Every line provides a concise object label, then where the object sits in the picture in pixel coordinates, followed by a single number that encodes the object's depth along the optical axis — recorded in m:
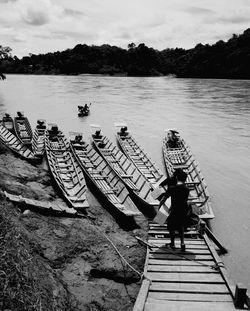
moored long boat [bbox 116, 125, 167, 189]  14.68
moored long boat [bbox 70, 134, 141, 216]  11.74
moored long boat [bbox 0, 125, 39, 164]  16.95
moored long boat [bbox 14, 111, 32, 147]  20.65
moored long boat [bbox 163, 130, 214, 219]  11.75
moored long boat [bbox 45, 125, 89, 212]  11.77
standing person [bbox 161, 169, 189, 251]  7.35
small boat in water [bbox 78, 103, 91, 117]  33.62
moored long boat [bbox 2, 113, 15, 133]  24.01
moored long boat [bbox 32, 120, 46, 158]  18.16
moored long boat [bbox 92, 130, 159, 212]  12.64
